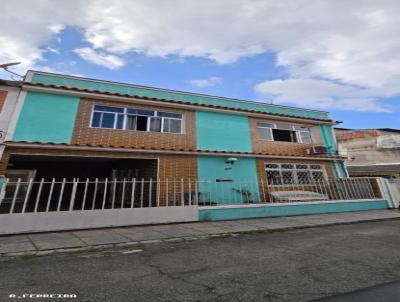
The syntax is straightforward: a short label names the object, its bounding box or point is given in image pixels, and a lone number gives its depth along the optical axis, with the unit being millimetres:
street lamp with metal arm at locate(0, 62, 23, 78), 9989
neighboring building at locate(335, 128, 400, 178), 22730
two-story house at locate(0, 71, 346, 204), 9453
